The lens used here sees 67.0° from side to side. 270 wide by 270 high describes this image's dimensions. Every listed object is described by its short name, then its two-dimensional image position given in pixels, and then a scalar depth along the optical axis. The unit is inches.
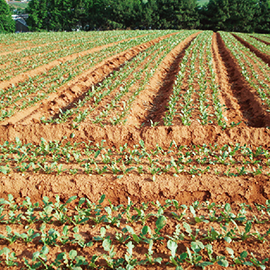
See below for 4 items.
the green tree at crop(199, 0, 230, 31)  1840.6
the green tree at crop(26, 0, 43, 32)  2145.7
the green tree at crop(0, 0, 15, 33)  1967.6
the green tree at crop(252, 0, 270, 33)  1800.0
